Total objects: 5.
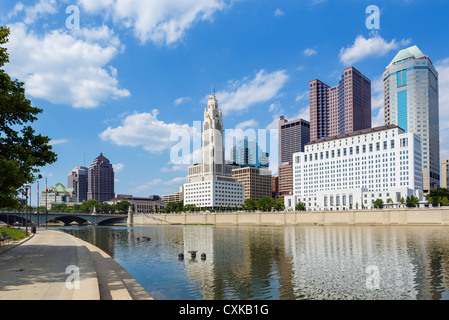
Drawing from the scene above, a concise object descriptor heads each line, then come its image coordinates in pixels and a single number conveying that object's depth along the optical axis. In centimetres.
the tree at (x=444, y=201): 16704
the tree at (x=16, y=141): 2971
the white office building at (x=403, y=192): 19038
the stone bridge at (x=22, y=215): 15630
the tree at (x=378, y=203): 18325
